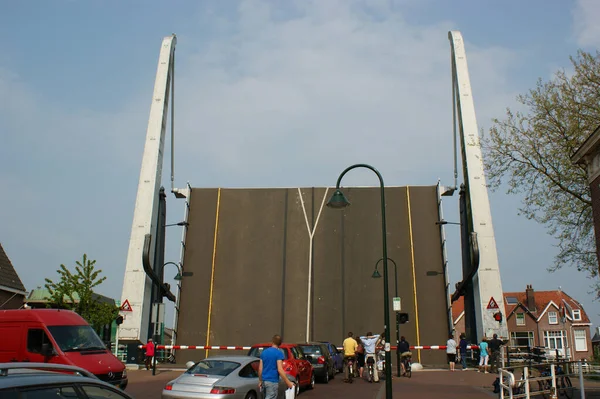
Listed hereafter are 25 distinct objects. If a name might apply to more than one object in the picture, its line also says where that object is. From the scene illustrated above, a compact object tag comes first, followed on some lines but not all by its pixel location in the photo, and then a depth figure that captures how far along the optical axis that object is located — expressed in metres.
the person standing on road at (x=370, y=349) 18.30
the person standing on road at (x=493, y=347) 19.69
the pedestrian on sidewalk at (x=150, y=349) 21.12
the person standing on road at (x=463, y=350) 21.83
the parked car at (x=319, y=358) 17.47
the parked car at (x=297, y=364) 13.62
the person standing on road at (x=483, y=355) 20.87
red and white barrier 22.06
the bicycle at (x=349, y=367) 18.19
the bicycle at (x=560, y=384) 12.74
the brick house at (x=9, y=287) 26.35
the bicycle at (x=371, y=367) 18.33
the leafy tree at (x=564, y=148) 18.77
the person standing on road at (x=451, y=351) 21.25
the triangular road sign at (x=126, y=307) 21.66
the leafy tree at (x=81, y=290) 25.19
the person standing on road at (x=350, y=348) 18.09
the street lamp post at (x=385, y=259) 12.20
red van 11.66
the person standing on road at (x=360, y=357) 19.05
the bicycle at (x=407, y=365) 19.44
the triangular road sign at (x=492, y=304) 21.03
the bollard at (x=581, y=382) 12.35
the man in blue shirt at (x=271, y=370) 9.45
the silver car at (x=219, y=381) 10.03
